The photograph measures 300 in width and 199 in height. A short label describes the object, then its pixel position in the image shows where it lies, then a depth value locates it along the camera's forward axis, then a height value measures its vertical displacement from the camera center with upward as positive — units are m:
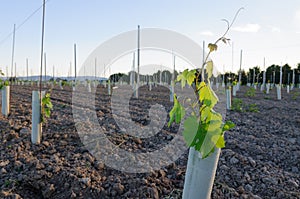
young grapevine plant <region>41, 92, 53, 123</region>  3.62 -0.24
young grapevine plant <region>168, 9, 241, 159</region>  1.48 -0.17
